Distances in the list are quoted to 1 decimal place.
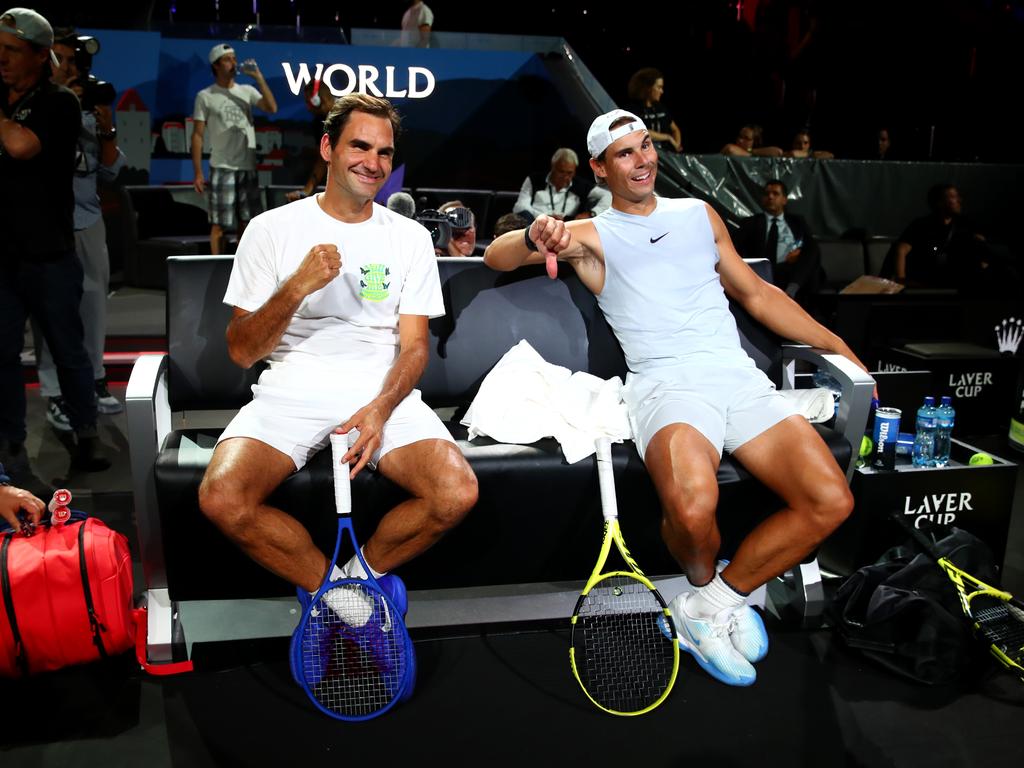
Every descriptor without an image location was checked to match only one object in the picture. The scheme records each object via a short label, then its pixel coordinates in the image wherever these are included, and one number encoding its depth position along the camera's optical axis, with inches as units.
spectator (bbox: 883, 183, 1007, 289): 243.4
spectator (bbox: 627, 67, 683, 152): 273.3
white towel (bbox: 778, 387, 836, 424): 118.6
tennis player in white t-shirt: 95.5
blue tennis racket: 92.7
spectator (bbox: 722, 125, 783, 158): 298.0
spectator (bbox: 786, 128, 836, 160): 318.4
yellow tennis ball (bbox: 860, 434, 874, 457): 129.5
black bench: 101.4
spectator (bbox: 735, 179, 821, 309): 237.5
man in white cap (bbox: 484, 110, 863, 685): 102.2
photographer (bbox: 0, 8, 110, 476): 133.1
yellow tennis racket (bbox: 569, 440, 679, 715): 96.6
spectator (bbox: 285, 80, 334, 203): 265.0
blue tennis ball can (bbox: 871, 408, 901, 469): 124.7
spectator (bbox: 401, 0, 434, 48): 311.9
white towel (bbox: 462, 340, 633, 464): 109.9
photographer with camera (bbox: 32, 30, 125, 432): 170.6
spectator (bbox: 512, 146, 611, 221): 246.2
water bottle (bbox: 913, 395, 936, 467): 127.8
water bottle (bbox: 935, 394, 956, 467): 128.2
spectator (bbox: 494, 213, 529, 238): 153.6
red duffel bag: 93.7
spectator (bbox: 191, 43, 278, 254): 255.4
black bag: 102.0
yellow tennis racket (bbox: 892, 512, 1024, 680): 102.7
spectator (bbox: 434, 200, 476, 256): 153.1
